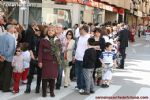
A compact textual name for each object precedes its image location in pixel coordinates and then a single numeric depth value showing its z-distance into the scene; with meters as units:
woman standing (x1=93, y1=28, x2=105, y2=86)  13.23
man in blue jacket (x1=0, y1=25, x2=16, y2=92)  11.93
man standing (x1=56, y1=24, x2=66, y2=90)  12.47
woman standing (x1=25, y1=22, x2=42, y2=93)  11.87
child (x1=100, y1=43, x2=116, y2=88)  13.30
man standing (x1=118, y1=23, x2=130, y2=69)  18.31
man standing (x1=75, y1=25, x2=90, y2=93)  12.12
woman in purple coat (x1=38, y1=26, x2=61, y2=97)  11.10
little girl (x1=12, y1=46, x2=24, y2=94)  12.08
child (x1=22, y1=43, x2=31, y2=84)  12.42
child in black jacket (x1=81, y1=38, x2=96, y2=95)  11.66
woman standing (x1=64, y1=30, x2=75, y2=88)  12.85
